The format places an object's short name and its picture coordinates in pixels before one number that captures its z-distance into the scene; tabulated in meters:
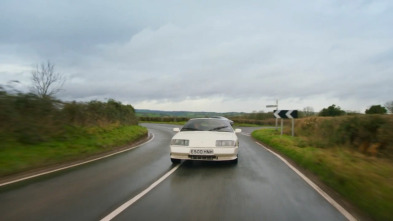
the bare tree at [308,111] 45.00
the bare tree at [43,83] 27.80
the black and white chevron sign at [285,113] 18.63
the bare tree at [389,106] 15.36
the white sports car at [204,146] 8.53
